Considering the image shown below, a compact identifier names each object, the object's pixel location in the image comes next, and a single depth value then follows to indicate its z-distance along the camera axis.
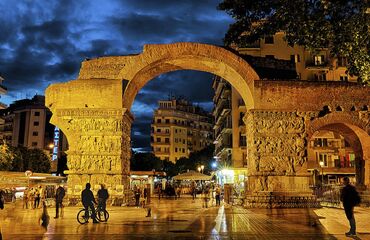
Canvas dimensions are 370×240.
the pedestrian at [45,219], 11.05
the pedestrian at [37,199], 22.11
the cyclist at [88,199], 13.51
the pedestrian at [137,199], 20.46
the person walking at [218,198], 23.51
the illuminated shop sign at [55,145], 69.88
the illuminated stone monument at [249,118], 19.22
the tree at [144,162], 67.31
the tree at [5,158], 38.25
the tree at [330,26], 9.86
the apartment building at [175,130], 86.19
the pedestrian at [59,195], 15.88
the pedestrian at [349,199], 10.72
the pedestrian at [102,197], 14.14
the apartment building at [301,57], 43.38
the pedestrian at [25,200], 22.33
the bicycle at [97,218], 13.34
